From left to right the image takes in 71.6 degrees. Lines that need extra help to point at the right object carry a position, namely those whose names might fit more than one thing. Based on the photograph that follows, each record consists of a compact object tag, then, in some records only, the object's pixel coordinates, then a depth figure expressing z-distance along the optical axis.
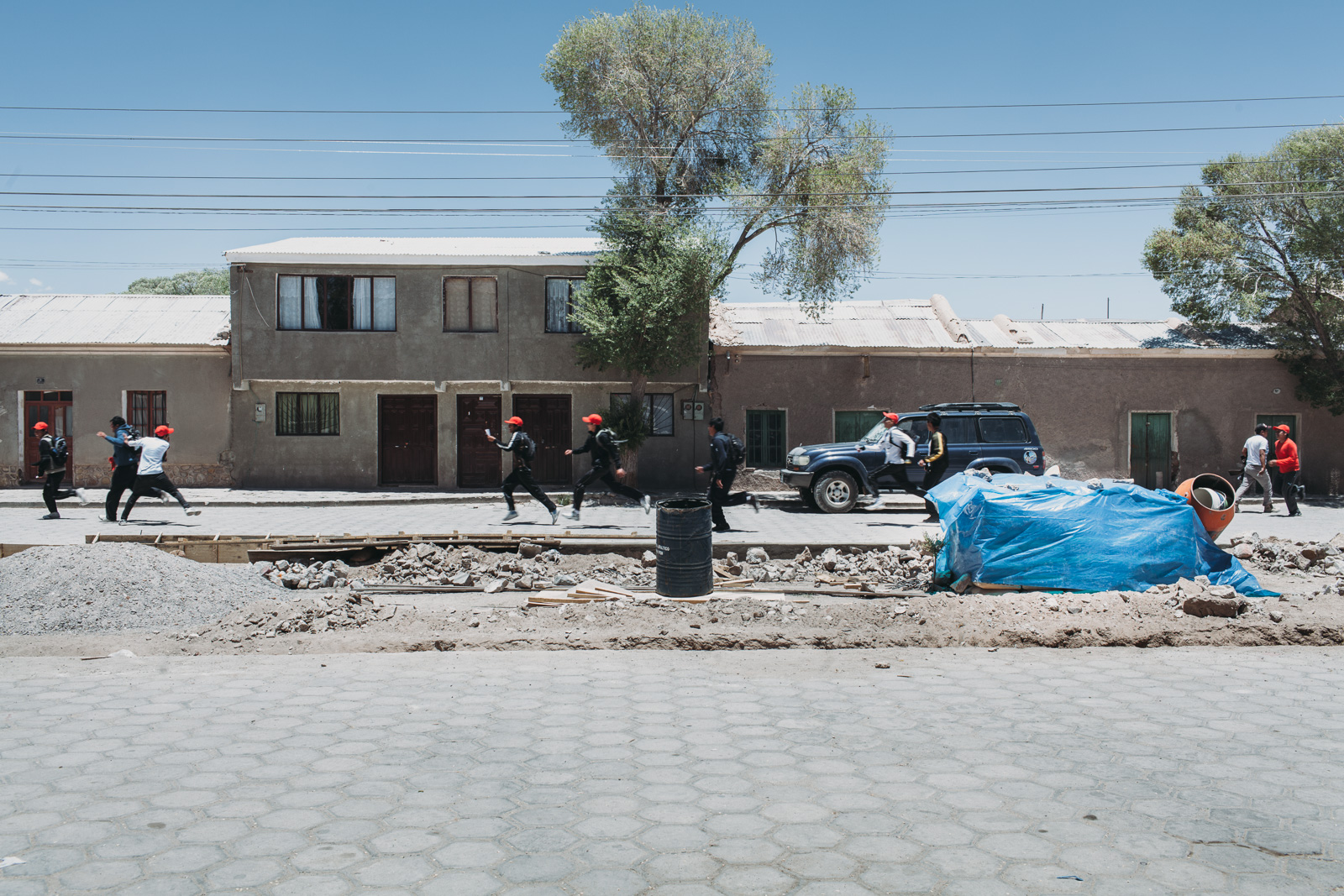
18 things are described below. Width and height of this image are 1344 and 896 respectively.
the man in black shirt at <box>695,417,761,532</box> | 13.13
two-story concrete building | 21.67
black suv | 16.78
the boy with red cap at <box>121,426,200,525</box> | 14.27
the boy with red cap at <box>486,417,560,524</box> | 14.15
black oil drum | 8.87
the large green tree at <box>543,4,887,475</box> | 20.23
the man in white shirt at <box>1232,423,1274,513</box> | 16.98
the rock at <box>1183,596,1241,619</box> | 7.50
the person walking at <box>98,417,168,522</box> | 14.16
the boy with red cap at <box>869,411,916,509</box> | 15.95
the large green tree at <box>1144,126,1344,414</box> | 21.14
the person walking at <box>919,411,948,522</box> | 14.63
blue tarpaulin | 8.23
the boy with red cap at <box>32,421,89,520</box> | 15.00
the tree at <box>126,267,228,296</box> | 59.84
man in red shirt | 17.09
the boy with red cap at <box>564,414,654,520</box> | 14.06
